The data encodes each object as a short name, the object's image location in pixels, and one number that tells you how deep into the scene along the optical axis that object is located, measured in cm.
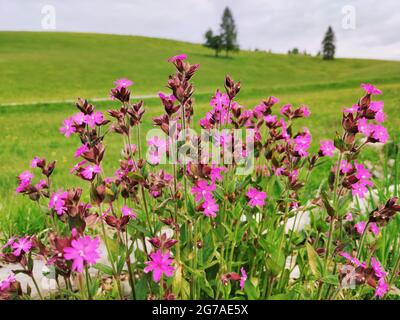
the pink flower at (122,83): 31
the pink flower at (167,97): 30
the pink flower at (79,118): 28
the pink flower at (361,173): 35
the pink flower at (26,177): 32
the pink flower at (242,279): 34
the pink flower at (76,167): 29
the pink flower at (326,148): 37
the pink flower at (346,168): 34
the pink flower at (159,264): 27
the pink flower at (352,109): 30
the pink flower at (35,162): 33
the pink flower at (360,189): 35
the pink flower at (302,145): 36
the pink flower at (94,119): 28
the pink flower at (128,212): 32
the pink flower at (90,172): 27
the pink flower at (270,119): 38
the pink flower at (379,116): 30
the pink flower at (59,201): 26
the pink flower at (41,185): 34
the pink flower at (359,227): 38
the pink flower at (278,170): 39
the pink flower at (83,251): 23
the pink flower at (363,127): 31
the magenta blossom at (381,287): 32
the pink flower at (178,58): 30
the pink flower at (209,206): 30
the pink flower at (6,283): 30
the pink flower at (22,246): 30
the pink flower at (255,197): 34
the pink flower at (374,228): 37
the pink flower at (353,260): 31
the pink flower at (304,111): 39
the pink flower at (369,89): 30
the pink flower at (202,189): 31
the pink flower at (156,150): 33
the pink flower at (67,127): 30
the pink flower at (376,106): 30
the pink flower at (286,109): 40
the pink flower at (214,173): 32
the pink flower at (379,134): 31
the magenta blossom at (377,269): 31
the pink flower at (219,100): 36
